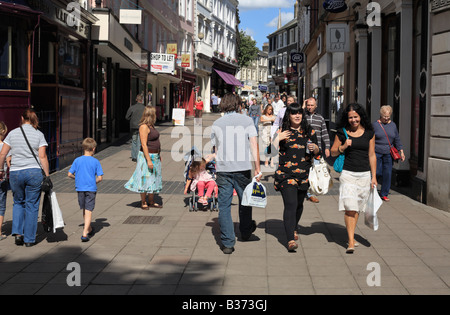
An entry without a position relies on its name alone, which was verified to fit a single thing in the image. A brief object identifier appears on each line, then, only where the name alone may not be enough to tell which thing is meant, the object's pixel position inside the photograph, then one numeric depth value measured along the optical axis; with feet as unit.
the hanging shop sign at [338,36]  60.54
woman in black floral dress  24.47
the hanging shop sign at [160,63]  103.14
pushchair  33.45
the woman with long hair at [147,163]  33.55
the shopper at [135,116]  55.36
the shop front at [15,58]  40.22
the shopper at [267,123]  53.01
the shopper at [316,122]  35.70
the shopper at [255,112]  82.58
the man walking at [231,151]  24.26
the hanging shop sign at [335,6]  60.08
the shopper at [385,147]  36.70
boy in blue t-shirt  26.16
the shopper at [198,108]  134.62
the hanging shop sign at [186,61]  134.51
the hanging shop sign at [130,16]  71.31
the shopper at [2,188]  26.12
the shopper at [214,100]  168.99
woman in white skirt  24.39
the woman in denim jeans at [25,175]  25.11
